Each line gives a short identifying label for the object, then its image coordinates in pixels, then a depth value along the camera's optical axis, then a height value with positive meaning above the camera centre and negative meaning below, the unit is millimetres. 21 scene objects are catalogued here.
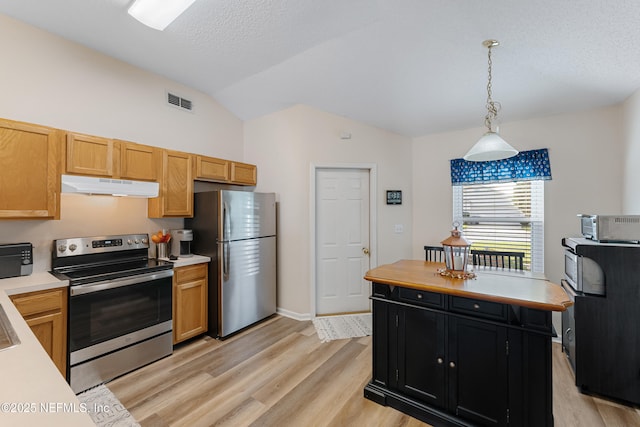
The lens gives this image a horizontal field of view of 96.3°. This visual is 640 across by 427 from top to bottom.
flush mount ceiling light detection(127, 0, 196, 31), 1969 +1454
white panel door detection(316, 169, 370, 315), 3889 -330
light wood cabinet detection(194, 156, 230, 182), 3348 +574
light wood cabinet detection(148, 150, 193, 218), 3035 +302
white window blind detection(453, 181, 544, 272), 3393 +5
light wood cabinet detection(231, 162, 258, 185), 3780 +583
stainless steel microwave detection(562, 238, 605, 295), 2246 -469
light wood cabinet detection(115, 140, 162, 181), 2725 +545
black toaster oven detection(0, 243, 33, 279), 2189 -345
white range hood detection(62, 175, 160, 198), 2307 +254
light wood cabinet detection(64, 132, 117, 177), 2412 +531
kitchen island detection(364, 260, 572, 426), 1623 -833
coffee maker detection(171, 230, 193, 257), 3250 -288
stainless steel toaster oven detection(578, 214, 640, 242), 2195 -88
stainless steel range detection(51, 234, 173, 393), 2248 -782
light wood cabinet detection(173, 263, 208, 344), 2930 -910
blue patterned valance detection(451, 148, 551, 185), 3283 +582
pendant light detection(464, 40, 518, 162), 1993 +474
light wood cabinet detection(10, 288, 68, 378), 1996 -735
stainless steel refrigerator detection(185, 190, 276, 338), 3186 -415
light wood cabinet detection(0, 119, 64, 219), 2111 +347
